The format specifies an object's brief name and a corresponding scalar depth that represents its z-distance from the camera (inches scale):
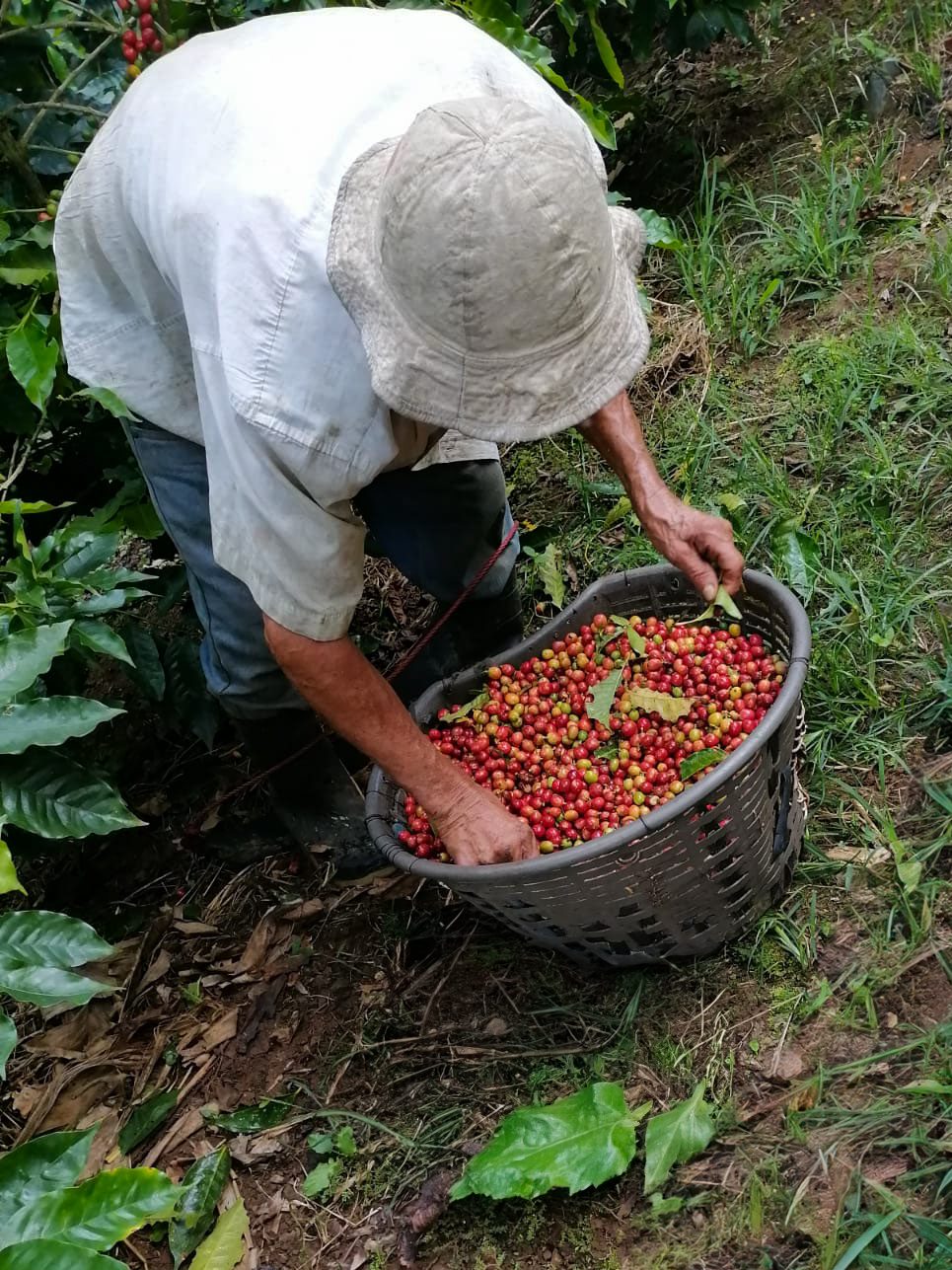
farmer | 51.4
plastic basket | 67.9
